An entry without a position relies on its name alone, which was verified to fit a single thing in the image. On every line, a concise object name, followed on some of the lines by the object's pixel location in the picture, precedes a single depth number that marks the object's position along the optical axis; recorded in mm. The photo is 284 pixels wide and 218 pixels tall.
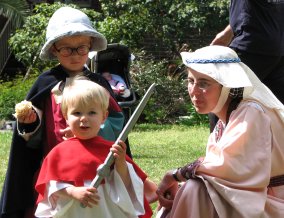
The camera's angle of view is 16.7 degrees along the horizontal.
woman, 4714
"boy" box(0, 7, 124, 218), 5253
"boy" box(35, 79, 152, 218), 4679
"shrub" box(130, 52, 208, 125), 17608
